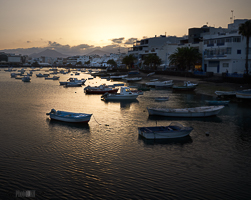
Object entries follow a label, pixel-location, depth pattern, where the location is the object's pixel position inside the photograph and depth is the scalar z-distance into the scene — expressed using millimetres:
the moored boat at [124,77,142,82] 86431
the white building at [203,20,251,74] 65438
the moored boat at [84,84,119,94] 54125
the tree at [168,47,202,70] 78938
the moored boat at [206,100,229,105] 37906
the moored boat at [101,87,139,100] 44625
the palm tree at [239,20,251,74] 55597
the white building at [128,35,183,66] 112938
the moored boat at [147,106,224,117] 29656
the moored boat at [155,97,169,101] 43750
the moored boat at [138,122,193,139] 21359
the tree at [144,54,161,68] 107125
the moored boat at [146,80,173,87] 65375
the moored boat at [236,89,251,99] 41597
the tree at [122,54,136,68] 134625
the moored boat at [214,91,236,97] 43734
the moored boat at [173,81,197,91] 56131
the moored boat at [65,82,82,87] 71375
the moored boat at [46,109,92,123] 26578
